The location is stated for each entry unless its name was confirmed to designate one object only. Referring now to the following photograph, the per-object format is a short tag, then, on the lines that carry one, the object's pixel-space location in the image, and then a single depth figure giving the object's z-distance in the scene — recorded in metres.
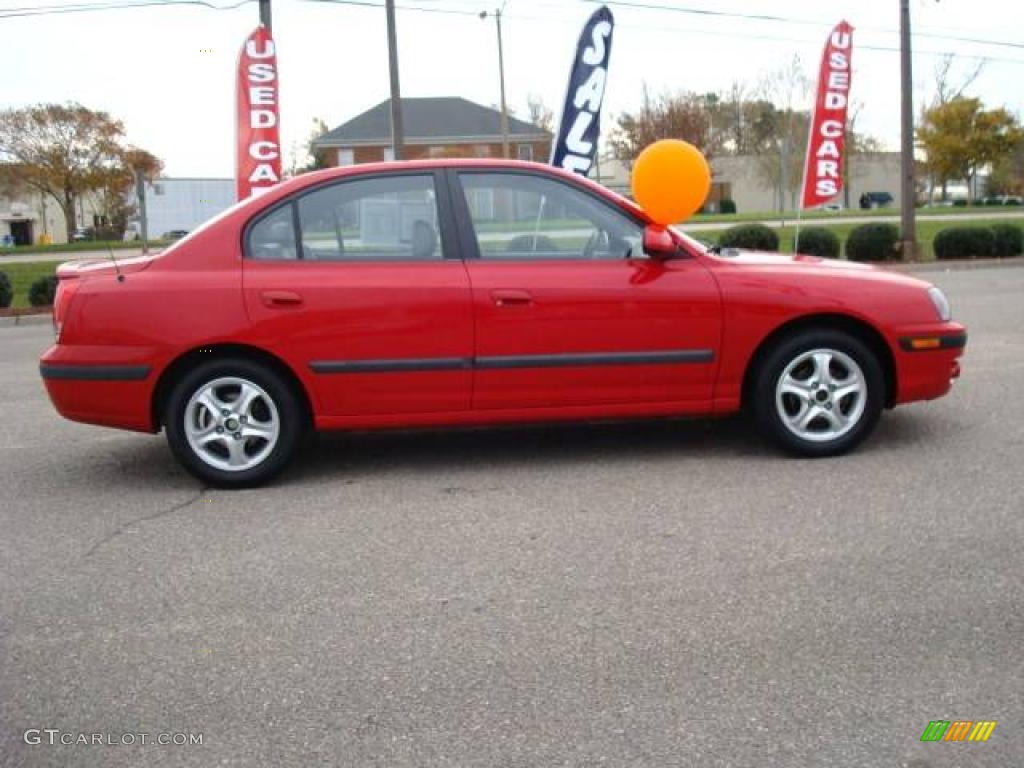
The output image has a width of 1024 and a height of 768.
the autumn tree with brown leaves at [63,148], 54.19
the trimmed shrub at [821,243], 18.77
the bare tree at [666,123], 55.03
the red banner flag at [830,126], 13.23
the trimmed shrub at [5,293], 16.19
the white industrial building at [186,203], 41.59
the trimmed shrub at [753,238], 19.06
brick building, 59.88
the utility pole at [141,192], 15.42
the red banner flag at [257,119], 15.98
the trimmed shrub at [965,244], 20.31
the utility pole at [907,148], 20.61
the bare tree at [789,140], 52.12
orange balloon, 5.77
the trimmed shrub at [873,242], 20.08
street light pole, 42.38
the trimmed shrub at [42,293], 16.31
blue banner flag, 12.61
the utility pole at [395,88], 20.23
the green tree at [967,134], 63.53
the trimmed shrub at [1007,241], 20.39
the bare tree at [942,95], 65.56
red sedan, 5.10
